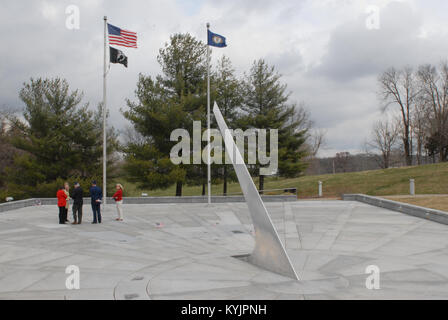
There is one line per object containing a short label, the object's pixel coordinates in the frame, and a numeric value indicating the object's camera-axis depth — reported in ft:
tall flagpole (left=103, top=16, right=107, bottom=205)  52.75
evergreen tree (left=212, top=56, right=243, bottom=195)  91.45
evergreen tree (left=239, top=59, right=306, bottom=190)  92.58
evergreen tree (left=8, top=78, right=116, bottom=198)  80.23
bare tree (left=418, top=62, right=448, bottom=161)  136.67
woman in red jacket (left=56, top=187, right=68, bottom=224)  38.50
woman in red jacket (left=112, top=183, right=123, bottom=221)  41.96
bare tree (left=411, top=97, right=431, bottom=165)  146.41
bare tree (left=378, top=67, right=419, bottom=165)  145.38
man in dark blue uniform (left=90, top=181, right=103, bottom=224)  40.27
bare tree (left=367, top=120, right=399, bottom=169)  168.35
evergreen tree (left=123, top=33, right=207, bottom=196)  76.89
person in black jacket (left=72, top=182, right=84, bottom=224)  39.81
